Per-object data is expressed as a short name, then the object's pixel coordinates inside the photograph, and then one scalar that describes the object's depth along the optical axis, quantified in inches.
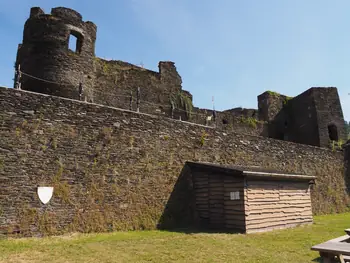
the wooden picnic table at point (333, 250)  192.2
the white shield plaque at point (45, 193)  326.6
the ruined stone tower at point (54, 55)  524.7
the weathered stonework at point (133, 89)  533.6
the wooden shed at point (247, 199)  377.1
